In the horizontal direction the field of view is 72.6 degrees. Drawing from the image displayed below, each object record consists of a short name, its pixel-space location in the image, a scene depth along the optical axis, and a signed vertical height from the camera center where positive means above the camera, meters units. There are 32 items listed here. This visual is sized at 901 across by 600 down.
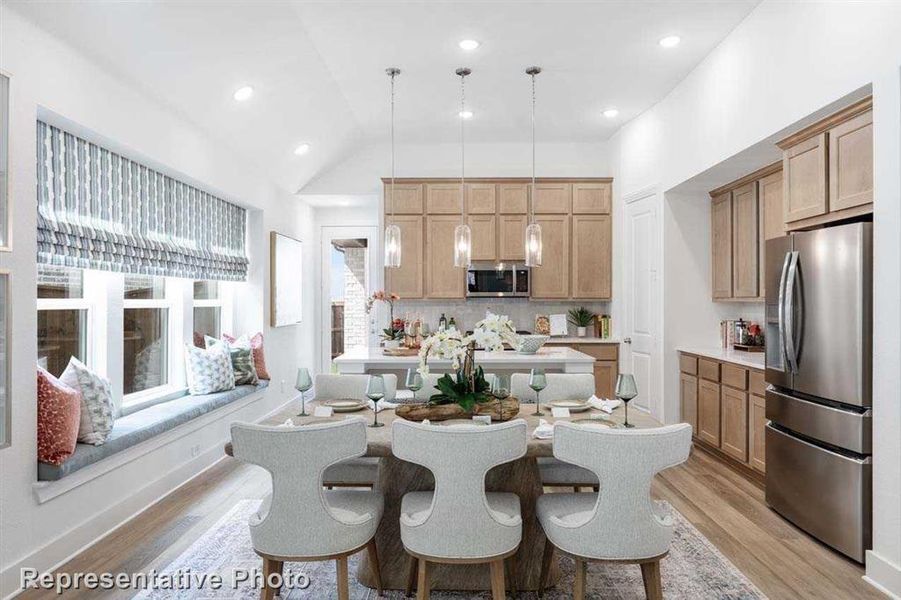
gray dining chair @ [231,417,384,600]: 2.21 -0.71
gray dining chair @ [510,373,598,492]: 3.64 -0.52
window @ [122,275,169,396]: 4.23 -0.25
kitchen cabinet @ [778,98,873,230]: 2.96 +0.69
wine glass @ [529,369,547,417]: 3.06 -0.40
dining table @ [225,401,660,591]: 2.76 -1.05
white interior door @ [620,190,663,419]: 5.64 +0.00
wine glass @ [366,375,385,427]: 2.83 -0.41
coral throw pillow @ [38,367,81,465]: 2.93 -0.59
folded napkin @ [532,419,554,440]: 2.54 -0.55
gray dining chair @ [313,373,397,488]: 3.10 -0.57
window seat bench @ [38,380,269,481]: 2.98 -0.77
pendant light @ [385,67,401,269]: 4.51 +0.40
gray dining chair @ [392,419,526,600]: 2.20 -0.70
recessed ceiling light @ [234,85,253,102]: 4.41 +1.51
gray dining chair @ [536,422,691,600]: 2.14 -0.68
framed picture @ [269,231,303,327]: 6.35 +0.23
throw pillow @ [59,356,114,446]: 3.20 -0.54
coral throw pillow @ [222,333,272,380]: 5.74 -0.52
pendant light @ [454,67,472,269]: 4.69 +0.43
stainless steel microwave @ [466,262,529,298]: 6.73 +0.21
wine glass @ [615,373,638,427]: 2.70 -0.39
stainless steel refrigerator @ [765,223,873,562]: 2.89 -0.42
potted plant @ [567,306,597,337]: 6.82 -0.21
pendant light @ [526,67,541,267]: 4.56 +0.41
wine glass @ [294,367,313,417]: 2.97 -0.40
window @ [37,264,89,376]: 3.34 -0.10
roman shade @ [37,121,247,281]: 3.17 +0.54
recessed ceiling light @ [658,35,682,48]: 4.21 +1.80
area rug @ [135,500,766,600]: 2.71 -1.29
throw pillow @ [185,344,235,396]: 4.82 -0.56
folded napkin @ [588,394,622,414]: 3.14 -0.55
